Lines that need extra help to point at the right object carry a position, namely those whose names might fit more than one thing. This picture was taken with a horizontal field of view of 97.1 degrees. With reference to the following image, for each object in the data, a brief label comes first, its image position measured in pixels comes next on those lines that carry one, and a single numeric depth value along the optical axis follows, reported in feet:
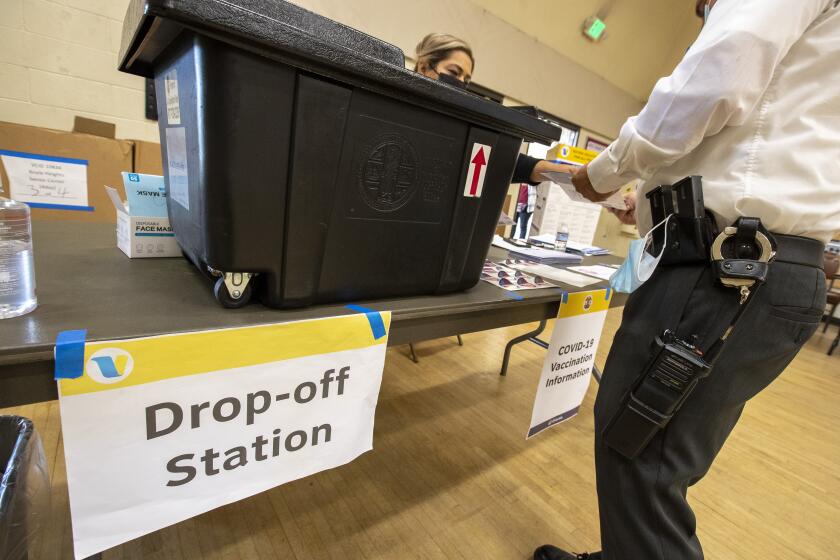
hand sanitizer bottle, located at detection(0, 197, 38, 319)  1.28
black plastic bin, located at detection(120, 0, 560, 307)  1.33
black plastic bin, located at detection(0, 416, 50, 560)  1.74
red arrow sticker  2.06
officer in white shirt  1.80
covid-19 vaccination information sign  3.11
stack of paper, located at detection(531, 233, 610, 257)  5.35
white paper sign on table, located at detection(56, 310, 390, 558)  1.25
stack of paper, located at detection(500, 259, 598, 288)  3.44
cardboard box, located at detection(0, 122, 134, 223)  5.25
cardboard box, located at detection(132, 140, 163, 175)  6.16
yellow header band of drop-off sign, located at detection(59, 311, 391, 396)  1.25
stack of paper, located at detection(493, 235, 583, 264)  4.23
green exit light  13.29
